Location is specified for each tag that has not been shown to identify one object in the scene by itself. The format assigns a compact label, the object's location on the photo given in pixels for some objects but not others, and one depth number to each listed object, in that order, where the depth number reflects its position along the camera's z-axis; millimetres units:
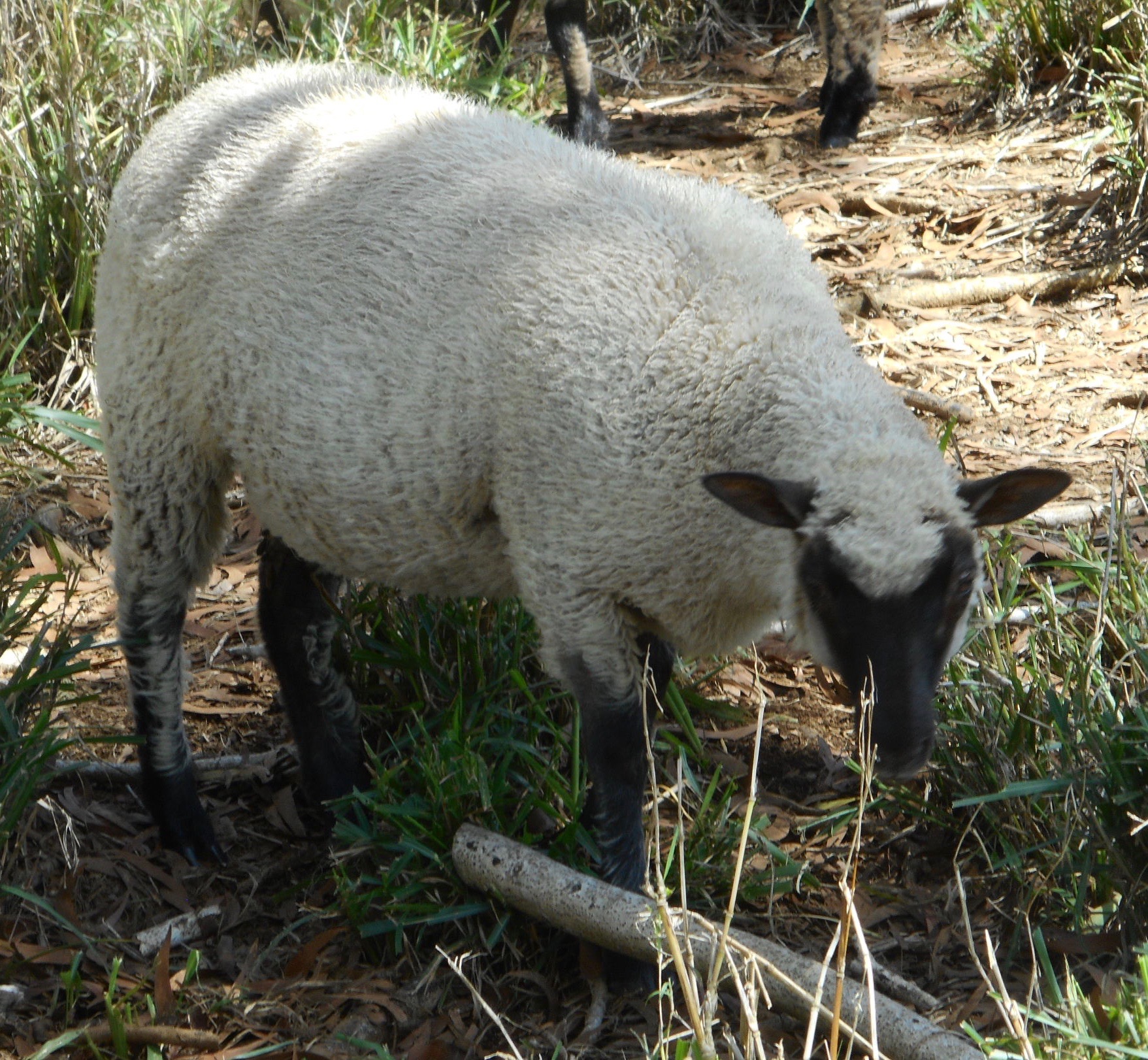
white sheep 2963
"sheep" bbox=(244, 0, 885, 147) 7855
